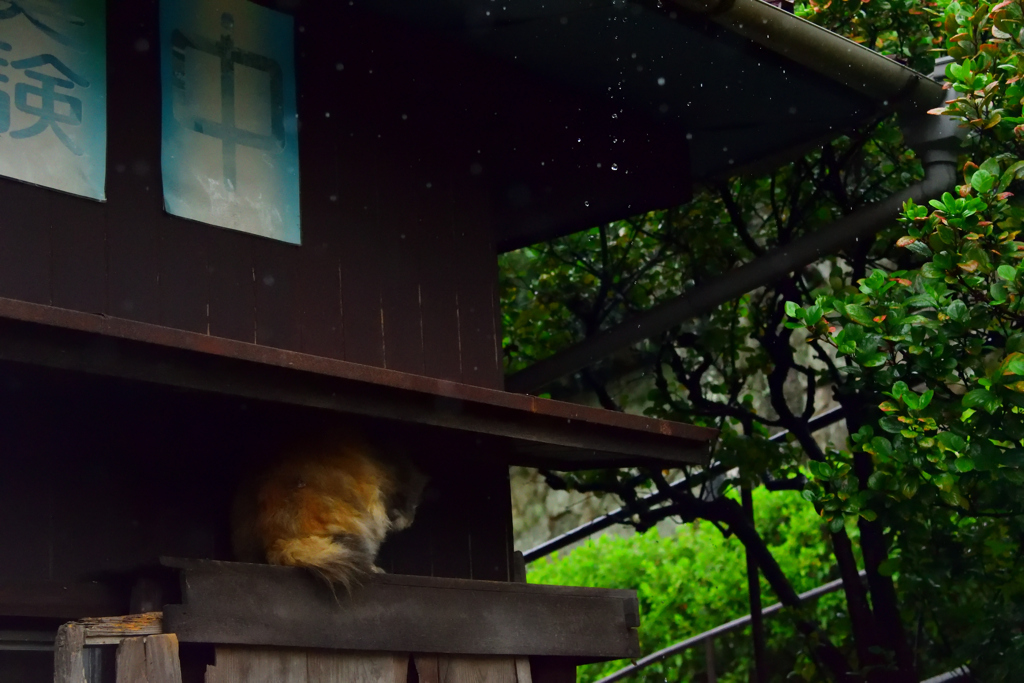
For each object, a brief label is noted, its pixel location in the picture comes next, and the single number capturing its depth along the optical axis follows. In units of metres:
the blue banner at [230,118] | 4.68
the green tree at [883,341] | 5.39
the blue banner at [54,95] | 4.18
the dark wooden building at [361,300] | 4.01
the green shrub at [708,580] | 10.87
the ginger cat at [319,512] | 4.27
